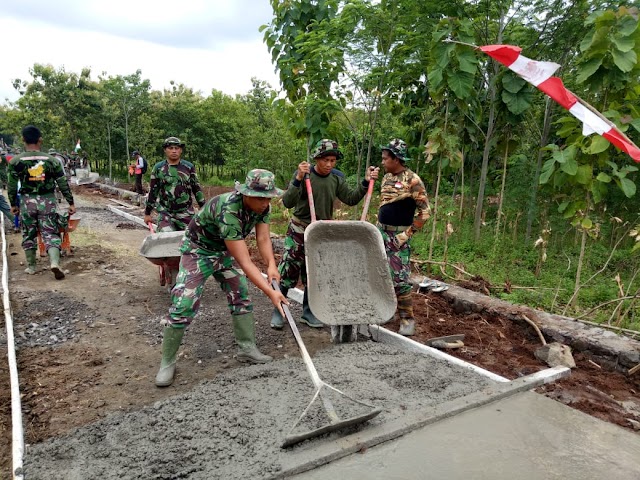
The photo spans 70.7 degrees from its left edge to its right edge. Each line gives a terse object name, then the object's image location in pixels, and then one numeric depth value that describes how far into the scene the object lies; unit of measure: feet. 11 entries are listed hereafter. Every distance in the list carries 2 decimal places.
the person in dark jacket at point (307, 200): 13.24
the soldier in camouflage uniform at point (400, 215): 12.72
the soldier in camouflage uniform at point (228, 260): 9.65
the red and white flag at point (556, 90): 10.83
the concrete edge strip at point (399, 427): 7.32
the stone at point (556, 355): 11.25
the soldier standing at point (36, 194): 18.62
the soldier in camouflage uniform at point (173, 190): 16.74
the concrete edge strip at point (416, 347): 10.59
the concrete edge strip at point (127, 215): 33.36
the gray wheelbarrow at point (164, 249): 15.21
